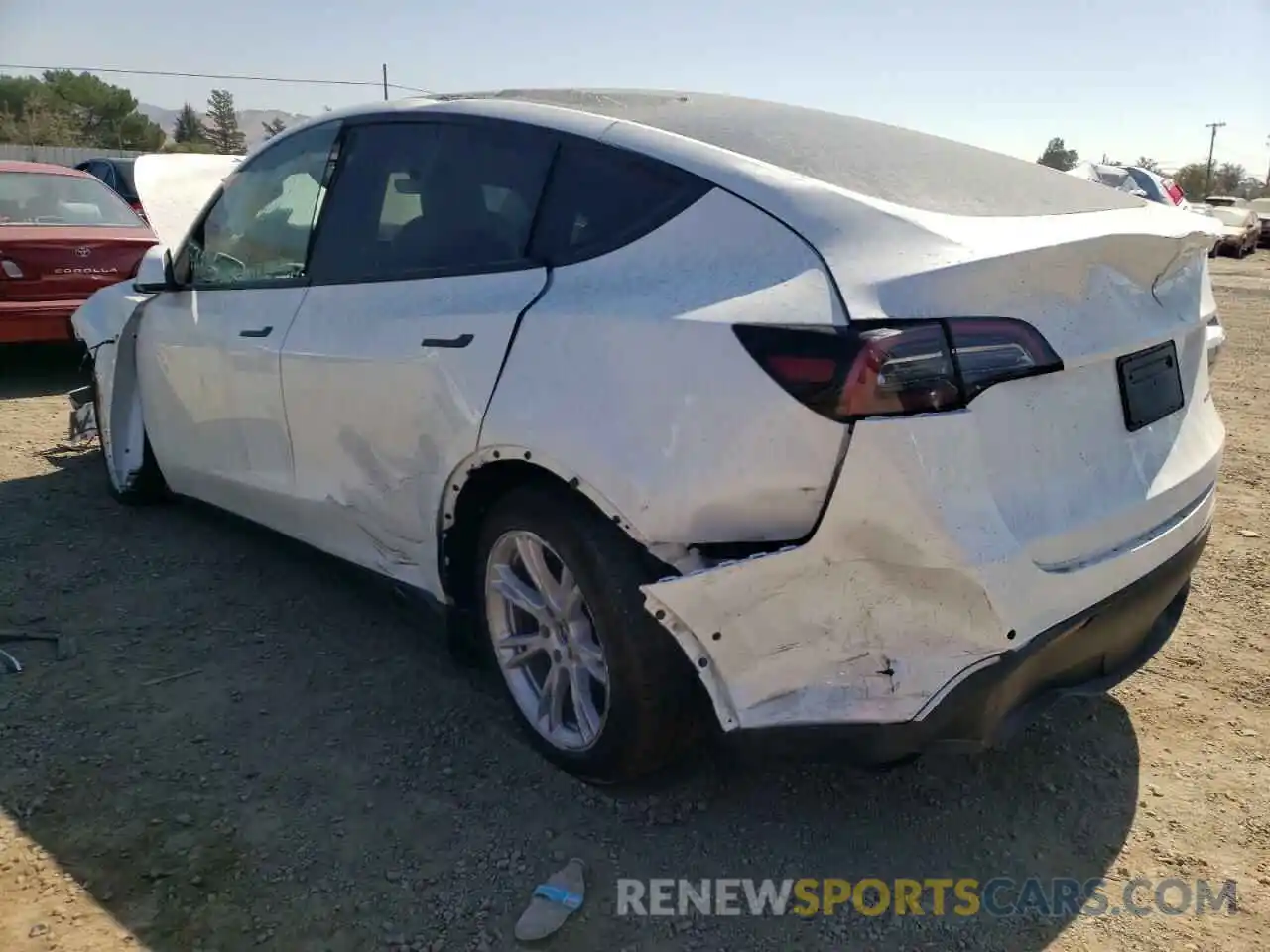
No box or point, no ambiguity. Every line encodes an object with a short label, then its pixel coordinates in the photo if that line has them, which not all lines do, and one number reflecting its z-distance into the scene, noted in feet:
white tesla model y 6.41
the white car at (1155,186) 49.24
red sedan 23.30
